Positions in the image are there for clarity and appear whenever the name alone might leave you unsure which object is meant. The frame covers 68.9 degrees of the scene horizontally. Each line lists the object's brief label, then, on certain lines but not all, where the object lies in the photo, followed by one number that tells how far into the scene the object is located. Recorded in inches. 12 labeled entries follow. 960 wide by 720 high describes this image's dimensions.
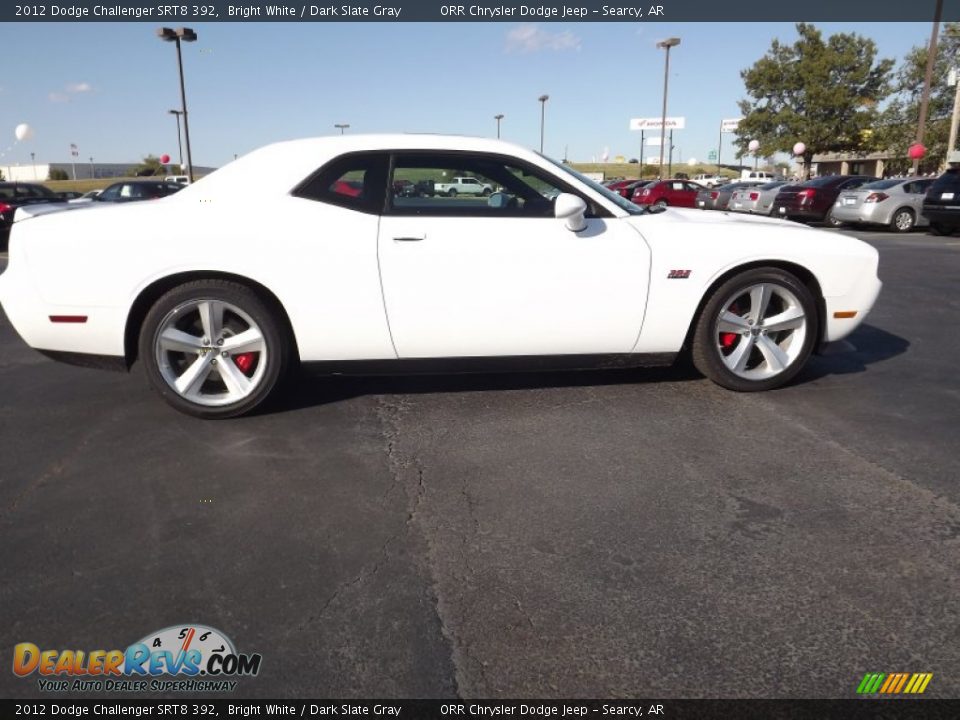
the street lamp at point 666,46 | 1659.7
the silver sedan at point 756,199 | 920.3
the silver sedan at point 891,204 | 679.7
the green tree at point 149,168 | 3221.0
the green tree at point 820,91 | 1672.0
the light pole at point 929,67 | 1007.6
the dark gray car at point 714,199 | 1095.6
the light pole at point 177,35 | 1035.3
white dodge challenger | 147.6
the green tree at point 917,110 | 1669.5
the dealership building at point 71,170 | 3945.9
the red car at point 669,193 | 1080.8
